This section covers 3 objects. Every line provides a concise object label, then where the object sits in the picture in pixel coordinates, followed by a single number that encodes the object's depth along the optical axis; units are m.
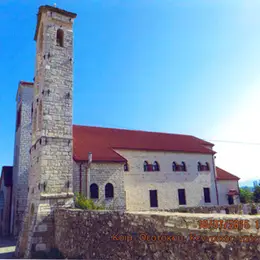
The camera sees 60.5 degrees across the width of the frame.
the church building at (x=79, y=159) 11.85
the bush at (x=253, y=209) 20.32
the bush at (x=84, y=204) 11.97
